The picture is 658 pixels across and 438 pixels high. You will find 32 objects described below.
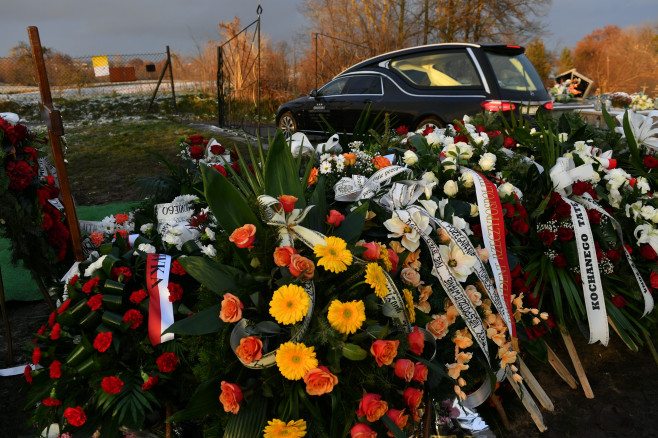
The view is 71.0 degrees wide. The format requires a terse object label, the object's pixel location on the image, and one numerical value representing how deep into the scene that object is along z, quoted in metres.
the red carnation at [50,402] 1.39
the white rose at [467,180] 1.86
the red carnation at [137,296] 1.50
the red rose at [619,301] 1.99
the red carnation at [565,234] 1.86
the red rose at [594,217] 1.98
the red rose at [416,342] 1.24
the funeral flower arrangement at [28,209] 1.96
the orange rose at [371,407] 1.06
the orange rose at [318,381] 1.02
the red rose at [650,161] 2.22
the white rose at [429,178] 1.92
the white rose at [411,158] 2.06
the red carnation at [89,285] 1.52
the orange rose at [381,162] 2.04
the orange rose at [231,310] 1.10
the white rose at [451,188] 1.84
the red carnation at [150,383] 1.38
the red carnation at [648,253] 1.99
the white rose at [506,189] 1.89
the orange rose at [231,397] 1.07
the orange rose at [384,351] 1.07
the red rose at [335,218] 1.37
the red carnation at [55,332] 1.47
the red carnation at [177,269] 1.55
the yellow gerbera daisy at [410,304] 1.31
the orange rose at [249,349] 1.07
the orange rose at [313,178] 1.91
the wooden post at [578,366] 1.97
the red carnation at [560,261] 1.90
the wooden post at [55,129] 1.77
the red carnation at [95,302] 1.47
